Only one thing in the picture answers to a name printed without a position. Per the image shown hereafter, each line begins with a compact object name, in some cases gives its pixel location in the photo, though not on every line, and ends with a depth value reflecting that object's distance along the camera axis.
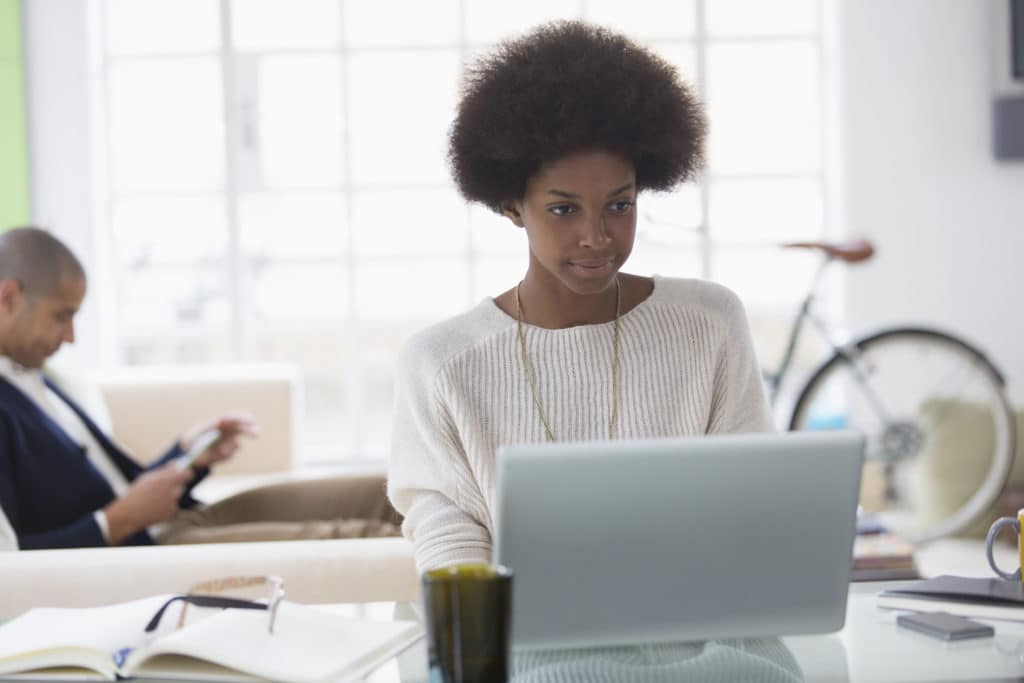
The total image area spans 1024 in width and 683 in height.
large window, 8.18
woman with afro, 3.15
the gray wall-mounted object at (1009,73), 7.70
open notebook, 2.62
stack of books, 4.32
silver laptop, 2.52
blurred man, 4.20
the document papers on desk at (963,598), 2.83
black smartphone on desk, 2.74
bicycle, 6.73
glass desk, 2.61
